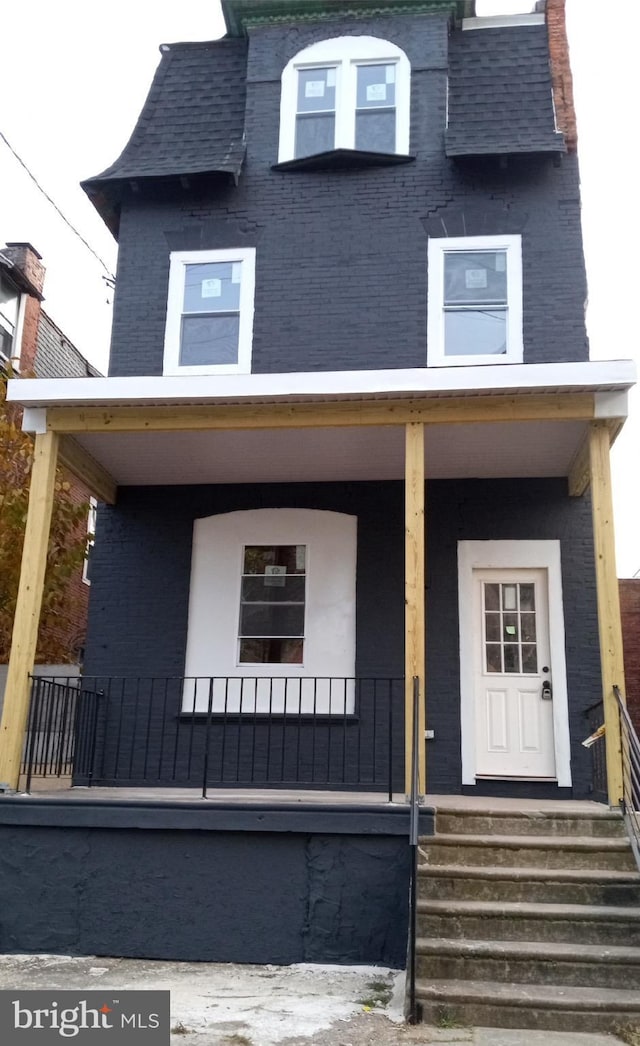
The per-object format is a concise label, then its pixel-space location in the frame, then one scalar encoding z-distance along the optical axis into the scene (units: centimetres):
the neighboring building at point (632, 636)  1330
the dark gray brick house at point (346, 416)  775
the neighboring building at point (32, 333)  1505
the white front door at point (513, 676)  831
